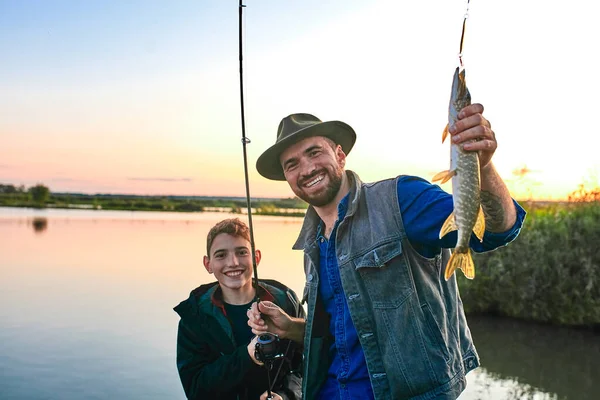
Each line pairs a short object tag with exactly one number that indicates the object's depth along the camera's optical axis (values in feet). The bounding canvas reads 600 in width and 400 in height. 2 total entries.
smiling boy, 9.34
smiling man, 7.55
